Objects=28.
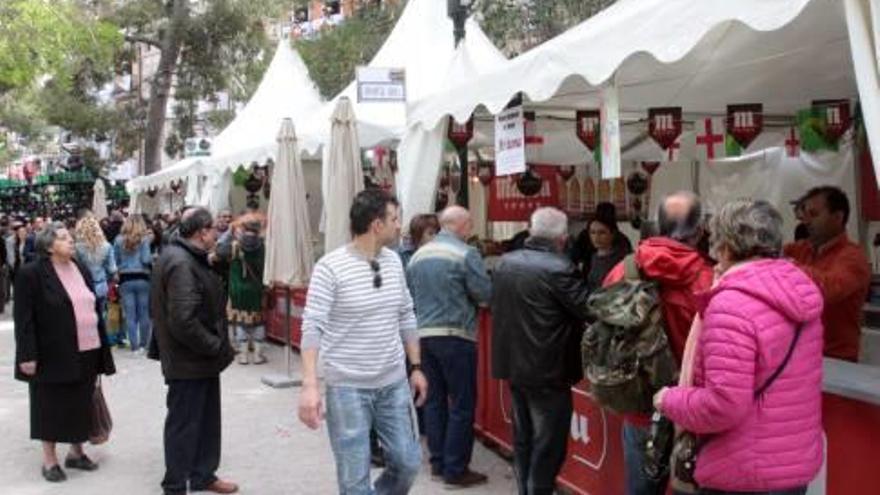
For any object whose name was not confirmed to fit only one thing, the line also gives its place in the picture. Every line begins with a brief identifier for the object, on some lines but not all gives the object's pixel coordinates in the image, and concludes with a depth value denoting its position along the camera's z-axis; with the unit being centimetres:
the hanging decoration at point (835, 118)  826
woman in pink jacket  316
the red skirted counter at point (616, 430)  387
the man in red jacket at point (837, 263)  552
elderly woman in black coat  675
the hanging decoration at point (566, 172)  1214
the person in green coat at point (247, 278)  1211
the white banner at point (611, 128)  589
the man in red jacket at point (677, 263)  396
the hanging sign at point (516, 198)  1196
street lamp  975
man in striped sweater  475
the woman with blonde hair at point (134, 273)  1270
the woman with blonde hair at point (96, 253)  1197
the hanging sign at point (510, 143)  693
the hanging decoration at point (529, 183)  1173
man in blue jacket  655
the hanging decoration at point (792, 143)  997
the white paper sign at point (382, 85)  921
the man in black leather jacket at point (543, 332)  536
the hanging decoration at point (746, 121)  830
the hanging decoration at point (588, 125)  793
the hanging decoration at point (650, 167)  1251
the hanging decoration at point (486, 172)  1235
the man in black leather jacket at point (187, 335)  609
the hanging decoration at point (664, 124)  814
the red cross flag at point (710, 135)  1024
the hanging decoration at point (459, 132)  841
